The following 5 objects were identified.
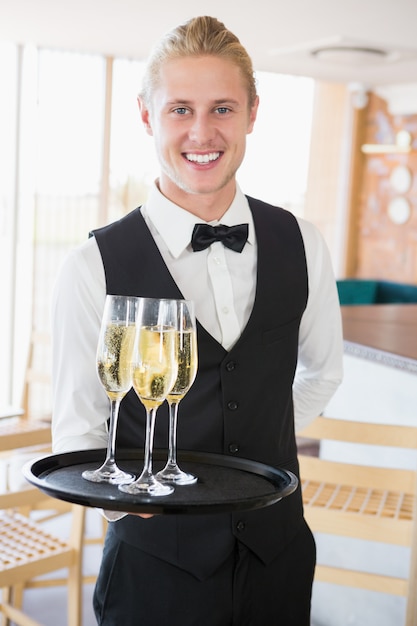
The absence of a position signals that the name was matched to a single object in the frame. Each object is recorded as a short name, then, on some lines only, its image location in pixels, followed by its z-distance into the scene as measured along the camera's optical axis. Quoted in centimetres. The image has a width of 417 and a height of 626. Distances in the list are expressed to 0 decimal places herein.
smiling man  150
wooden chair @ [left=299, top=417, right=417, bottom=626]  202
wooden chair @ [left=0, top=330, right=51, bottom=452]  234
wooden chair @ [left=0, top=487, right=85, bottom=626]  250
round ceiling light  635
